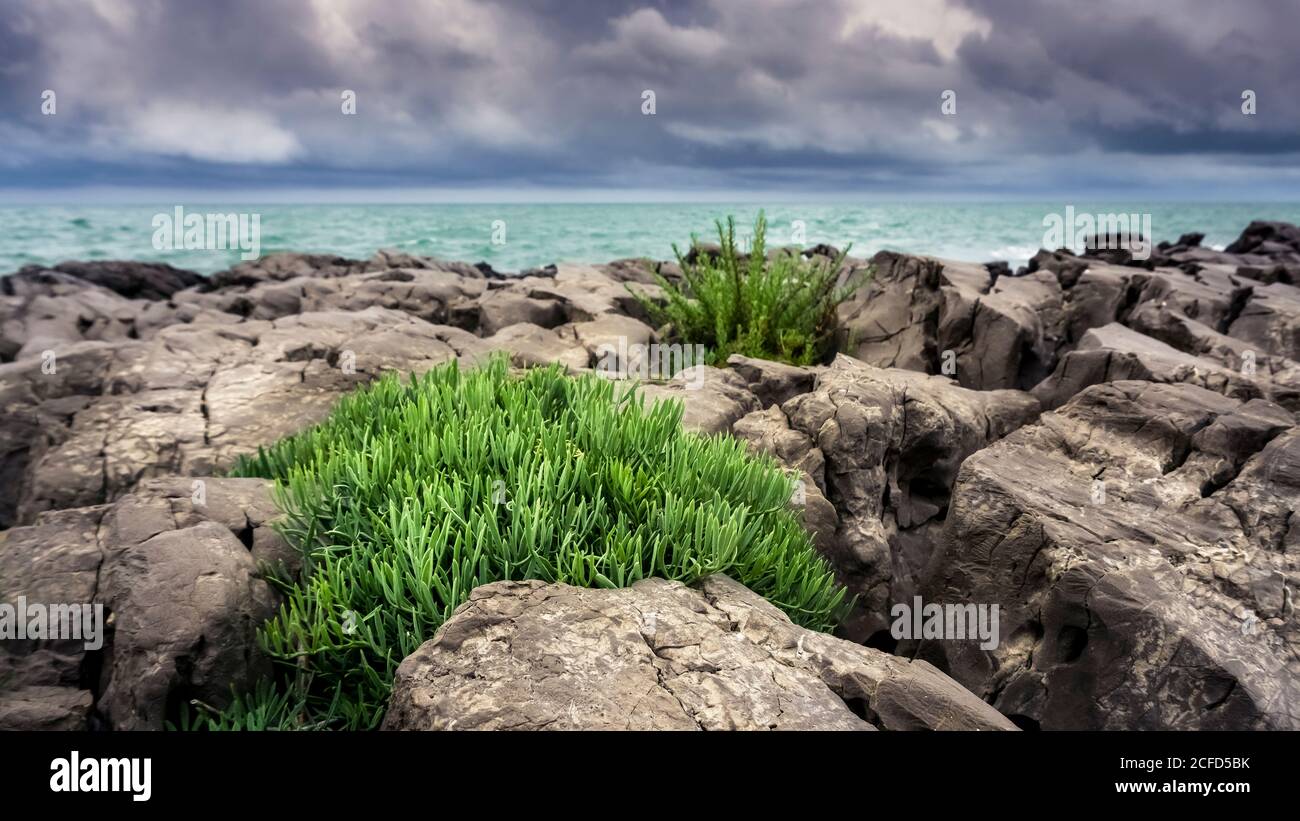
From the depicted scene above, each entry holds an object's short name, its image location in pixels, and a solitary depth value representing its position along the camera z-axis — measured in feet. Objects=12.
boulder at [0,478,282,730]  11.40
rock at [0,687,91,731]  11.12
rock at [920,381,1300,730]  12.64
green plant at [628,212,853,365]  32.14
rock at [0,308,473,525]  20.66
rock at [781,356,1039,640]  18.42
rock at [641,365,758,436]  20.70
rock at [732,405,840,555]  17.66
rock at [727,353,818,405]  23.94
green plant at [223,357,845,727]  11.84
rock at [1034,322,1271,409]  22.38
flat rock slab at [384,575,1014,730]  9.61
